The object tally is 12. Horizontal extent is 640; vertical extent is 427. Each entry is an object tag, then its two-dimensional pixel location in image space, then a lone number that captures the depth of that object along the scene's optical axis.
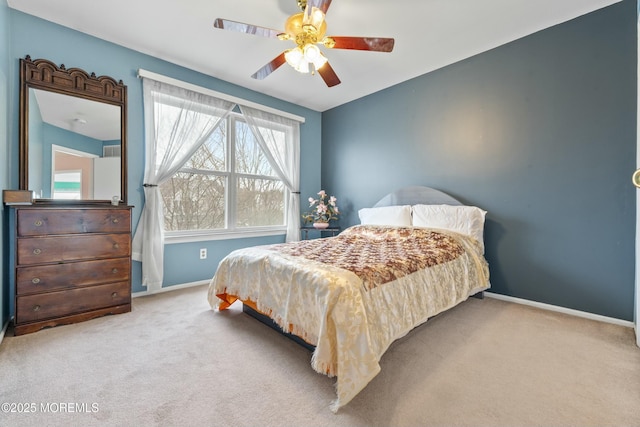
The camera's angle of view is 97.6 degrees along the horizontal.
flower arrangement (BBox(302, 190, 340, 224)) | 4.37
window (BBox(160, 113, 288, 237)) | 3.40
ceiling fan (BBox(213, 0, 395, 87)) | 1.88
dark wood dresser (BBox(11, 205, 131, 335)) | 2.07
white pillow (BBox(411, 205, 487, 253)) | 2.87
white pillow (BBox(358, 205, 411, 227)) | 3.35
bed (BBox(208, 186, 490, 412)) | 1.45
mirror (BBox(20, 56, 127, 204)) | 2.37
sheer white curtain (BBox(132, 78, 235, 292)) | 2.99
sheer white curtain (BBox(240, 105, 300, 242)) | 4.08
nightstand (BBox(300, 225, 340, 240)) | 4.20
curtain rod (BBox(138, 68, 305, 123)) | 2.97
